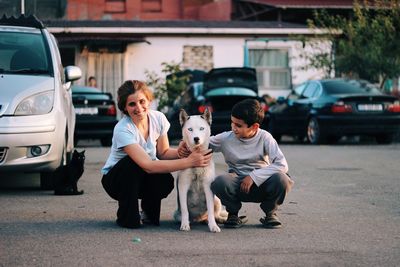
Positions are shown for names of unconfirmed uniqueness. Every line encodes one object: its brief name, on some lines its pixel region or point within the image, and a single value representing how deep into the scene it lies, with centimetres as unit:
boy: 805
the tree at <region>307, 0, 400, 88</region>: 2744
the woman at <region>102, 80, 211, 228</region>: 807
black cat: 1094
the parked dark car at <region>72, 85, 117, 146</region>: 2164
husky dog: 797
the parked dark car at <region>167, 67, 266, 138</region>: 2308
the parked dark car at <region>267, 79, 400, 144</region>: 2200
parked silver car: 1043
